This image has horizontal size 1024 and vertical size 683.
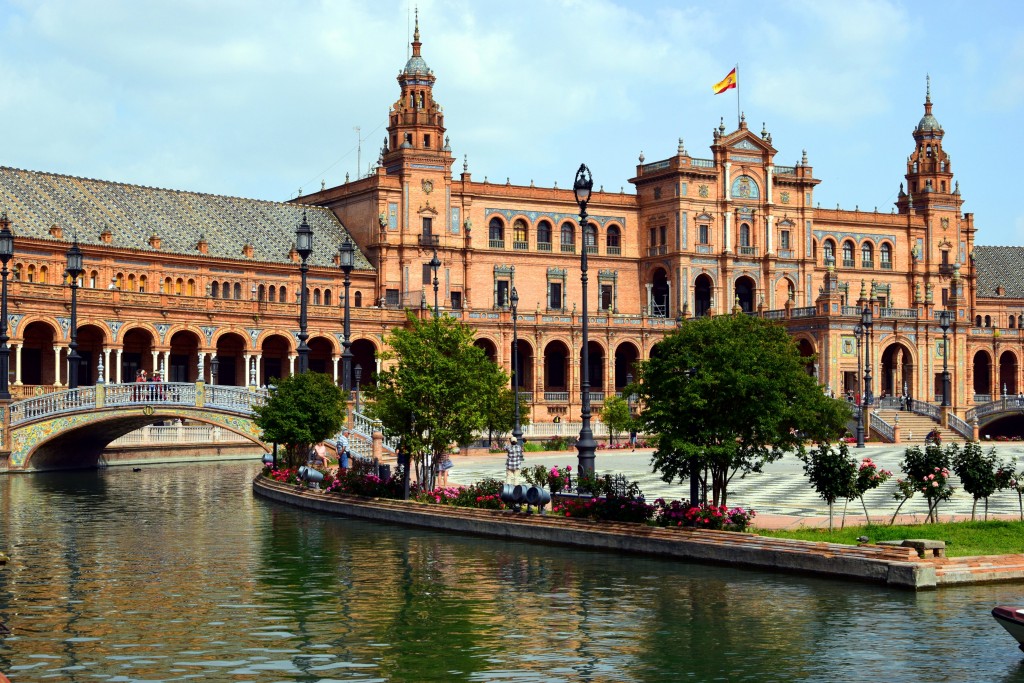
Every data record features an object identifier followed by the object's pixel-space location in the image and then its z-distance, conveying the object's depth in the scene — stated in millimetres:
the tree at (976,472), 29688
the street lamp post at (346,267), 49500
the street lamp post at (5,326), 48250
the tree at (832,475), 28578
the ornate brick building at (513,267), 77562
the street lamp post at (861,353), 69625
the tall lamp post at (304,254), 45125
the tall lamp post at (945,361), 81125
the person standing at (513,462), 34531
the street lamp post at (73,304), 50000
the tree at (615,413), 70000
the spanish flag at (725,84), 93375
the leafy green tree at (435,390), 37906
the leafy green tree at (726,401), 29547
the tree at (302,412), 46188
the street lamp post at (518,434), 42188
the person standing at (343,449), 44969
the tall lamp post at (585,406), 33812
